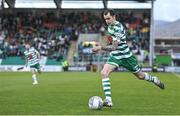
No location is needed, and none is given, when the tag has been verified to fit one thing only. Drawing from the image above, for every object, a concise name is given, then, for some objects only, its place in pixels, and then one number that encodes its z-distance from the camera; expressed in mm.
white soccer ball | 12039
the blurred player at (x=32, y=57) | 27595
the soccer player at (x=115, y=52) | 12625
